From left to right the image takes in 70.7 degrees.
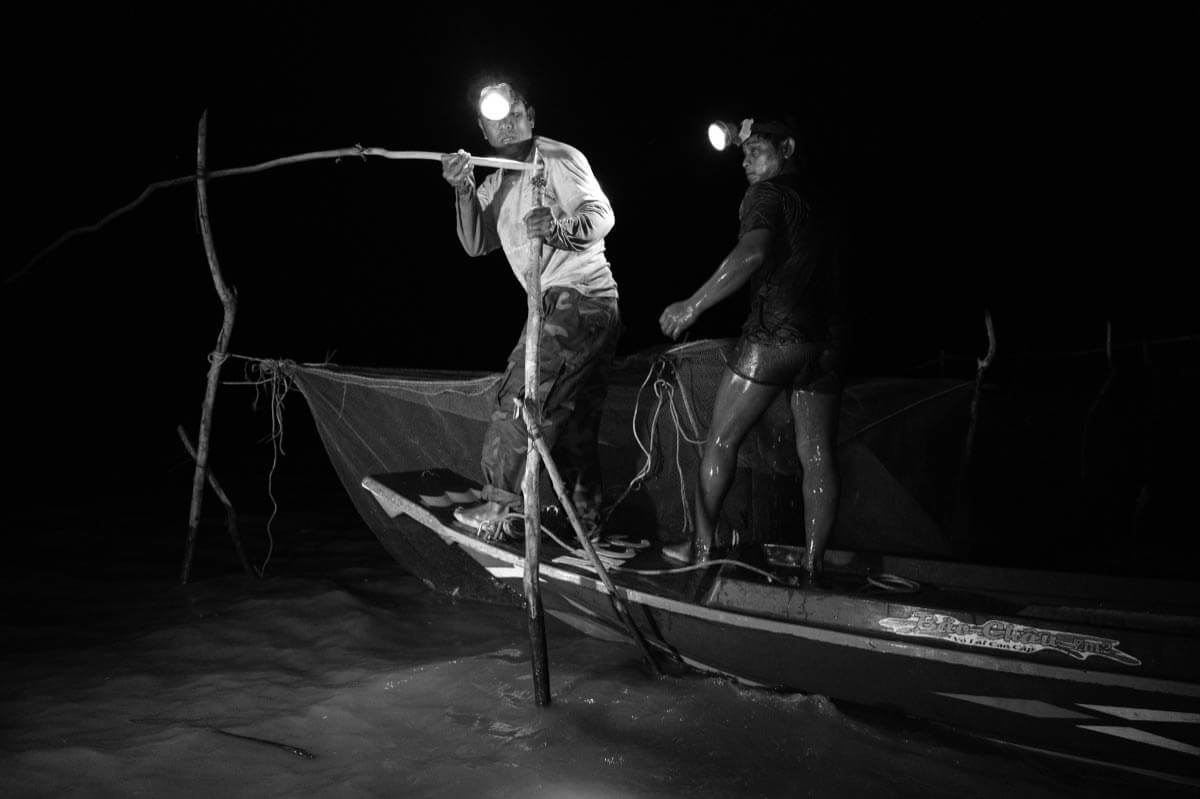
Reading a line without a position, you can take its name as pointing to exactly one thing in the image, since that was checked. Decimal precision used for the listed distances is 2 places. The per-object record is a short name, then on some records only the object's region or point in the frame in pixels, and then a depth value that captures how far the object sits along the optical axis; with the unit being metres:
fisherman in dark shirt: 3.82
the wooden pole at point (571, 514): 3.61
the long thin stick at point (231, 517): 5.44
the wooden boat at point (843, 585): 3.04
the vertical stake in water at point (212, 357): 5.11
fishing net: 4.99
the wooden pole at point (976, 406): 5.38
